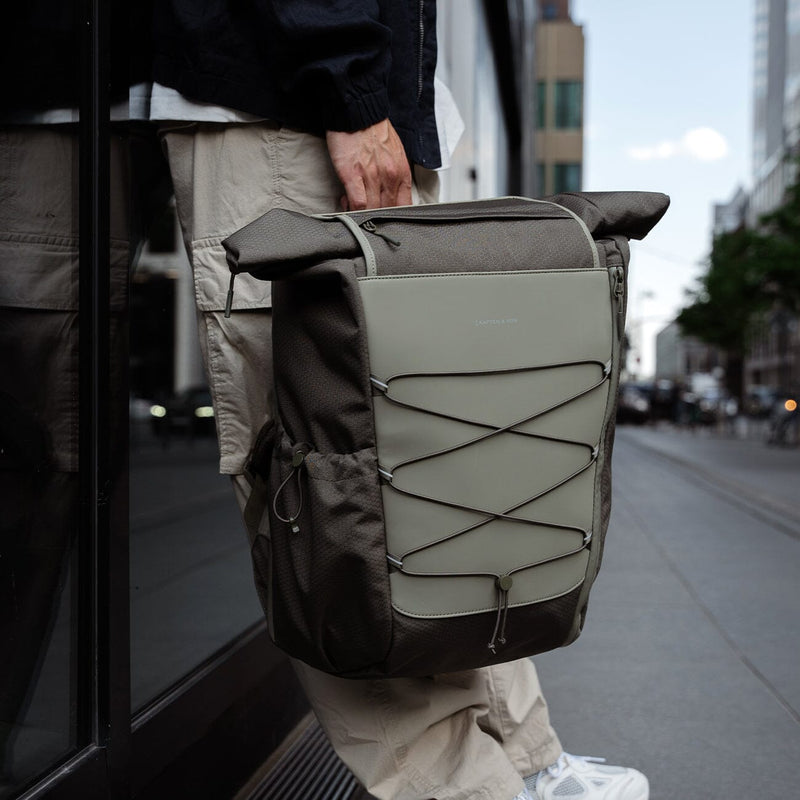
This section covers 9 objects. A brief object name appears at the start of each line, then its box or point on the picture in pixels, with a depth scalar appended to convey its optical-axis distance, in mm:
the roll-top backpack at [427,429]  1351
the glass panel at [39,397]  1456
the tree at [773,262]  19469
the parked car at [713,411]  31906
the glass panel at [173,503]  2096
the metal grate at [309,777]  2082
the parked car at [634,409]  39375
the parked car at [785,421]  19578
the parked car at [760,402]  43750
